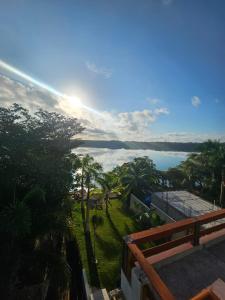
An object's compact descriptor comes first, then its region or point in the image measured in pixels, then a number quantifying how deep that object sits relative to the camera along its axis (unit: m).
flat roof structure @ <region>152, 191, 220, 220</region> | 13.52
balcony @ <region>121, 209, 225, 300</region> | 2.29
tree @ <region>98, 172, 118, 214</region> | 17.31
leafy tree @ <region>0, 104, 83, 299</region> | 7.75
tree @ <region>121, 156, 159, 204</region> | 19.25
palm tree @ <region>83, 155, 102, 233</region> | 15.57
